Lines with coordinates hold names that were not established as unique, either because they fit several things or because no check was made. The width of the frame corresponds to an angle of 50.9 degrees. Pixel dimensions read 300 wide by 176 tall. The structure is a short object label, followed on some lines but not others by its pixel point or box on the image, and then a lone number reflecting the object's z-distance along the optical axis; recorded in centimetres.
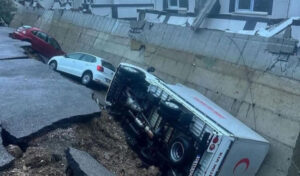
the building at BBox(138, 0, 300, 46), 1055
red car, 2030
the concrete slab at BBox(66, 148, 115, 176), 586
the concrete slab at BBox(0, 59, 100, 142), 735
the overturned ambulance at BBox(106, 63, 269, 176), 731
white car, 1515
